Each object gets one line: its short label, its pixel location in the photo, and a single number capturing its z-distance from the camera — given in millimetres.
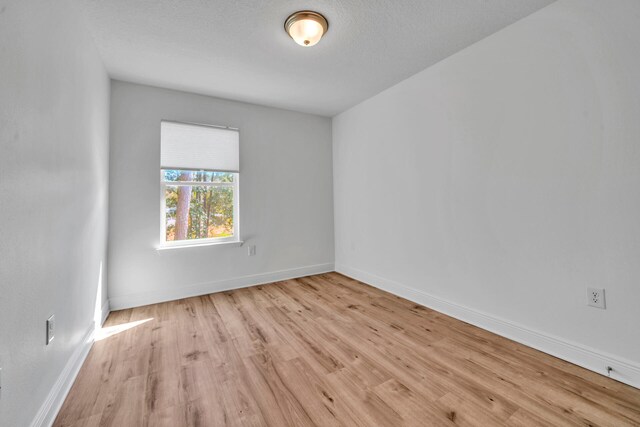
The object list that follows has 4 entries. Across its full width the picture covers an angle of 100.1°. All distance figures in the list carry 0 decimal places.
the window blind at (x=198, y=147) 3125
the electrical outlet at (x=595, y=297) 1706
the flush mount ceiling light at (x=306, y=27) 1935
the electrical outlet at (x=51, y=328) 1361
